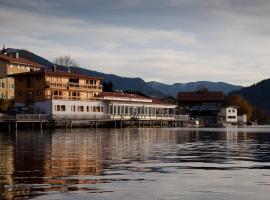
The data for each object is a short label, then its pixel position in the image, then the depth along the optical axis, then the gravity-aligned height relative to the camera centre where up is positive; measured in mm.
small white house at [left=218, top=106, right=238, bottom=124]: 168625 -50
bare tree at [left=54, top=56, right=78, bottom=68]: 192550 +19137
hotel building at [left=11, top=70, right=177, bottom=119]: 103688 +3623
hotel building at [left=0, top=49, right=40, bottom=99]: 125250 +10606
